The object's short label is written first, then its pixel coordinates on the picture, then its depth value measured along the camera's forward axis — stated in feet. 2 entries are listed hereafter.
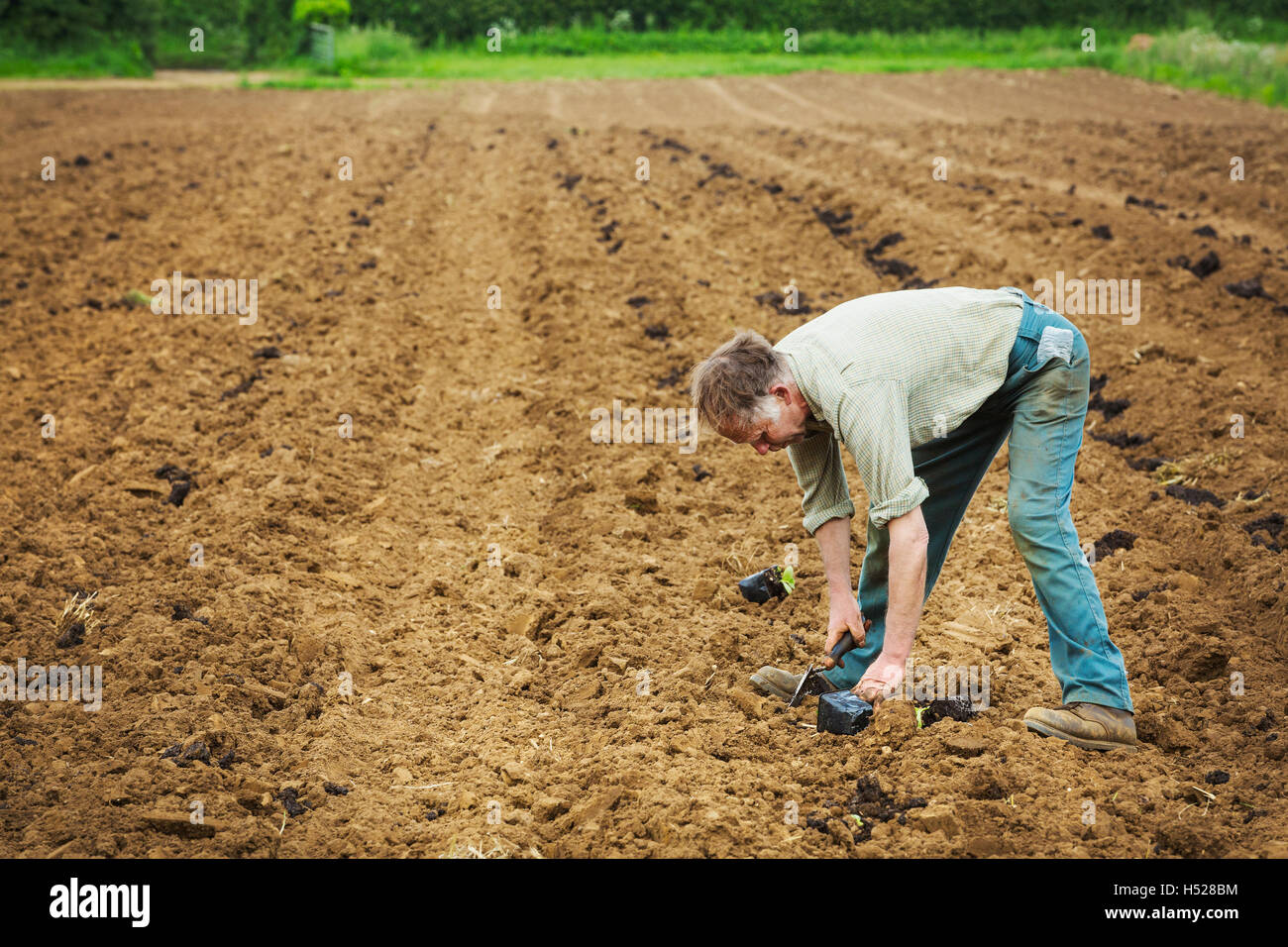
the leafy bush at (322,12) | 85.87
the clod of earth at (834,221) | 35.96
